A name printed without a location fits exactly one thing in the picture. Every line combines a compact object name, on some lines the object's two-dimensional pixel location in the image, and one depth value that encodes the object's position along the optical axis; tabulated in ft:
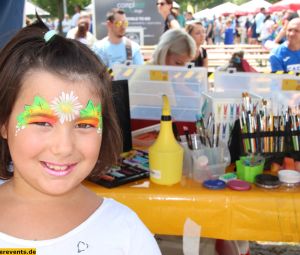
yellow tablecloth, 4.56
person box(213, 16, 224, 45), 50.74
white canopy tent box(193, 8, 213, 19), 60.59
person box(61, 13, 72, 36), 35.39
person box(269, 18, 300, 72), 13.25
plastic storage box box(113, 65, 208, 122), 7.32
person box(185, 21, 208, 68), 14.55
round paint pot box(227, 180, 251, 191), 4.72
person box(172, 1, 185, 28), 24.37
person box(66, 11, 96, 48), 17.61
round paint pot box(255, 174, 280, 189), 4.75
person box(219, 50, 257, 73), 10.91
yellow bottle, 4.75
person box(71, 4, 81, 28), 31.94
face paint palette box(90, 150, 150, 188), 4.89
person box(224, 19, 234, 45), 49.29
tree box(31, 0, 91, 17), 54.81
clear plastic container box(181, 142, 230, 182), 5.03
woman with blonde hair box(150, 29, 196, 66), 9.59
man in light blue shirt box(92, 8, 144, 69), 13.64
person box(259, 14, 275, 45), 38.39
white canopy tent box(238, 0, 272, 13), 54.11
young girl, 2.75
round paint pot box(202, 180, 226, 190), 4.76
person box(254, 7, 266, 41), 47.06
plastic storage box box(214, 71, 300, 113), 6.87
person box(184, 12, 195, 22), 41.28
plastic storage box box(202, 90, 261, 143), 5.63
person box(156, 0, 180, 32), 15.78
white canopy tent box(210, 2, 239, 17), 59.52
